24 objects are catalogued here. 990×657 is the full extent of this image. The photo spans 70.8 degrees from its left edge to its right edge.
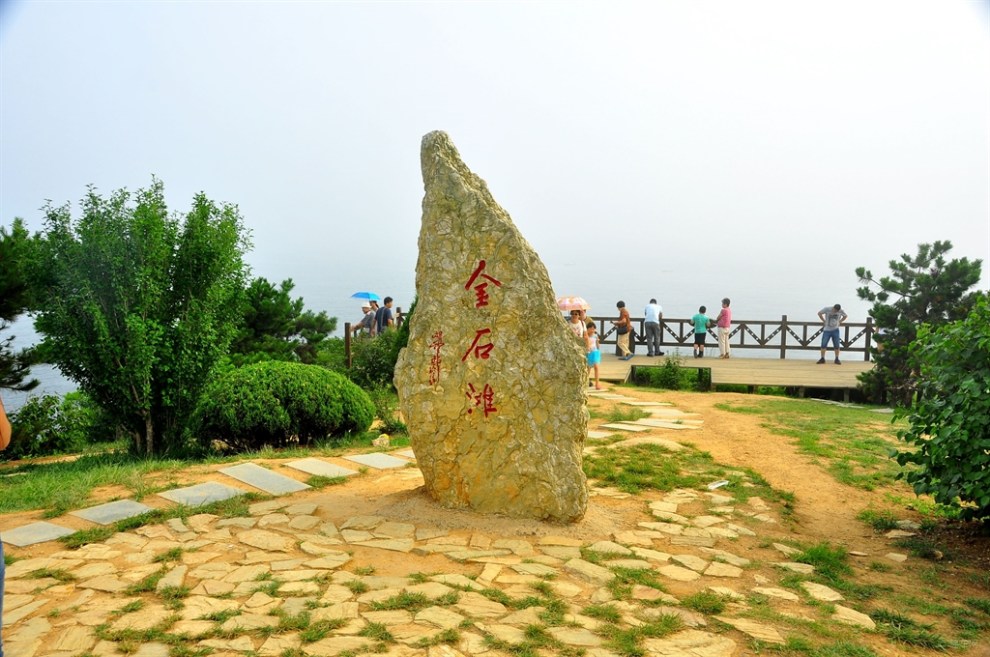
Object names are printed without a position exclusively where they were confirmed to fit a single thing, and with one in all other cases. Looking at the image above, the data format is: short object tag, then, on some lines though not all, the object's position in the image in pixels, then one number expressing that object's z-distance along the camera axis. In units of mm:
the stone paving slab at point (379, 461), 6918
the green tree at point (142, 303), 7488
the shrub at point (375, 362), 13188
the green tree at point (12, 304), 9812
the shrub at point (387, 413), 9617
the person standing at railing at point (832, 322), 17297
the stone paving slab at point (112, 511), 5004
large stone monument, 5078
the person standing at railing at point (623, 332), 17734
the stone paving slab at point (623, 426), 8909
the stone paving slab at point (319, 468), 6465
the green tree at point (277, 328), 14078
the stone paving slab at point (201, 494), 5445
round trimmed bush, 7680
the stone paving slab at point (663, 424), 9180
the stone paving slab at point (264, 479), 5879
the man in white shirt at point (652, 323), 18547
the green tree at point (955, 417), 4777
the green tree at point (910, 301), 12250
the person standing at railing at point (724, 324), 18203
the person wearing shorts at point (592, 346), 12914
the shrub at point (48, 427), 10805
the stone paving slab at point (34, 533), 4578
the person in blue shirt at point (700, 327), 18375
